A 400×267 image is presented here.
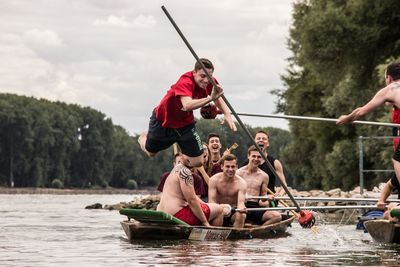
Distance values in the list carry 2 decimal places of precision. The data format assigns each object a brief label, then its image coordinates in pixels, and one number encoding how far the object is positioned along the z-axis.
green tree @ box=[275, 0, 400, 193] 33.31
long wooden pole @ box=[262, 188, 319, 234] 14.30
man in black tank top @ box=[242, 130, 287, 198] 15.93
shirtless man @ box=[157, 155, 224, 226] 13.23
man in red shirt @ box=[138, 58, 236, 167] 12.16
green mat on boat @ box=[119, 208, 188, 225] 12.80
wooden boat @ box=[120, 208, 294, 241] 13.05
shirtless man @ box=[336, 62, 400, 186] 11.37
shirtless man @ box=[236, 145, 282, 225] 15.35
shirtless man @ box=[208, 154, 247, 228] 14.41
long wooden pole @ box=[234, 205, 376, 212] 12.16
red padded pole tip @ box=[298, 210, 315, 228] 13.03
